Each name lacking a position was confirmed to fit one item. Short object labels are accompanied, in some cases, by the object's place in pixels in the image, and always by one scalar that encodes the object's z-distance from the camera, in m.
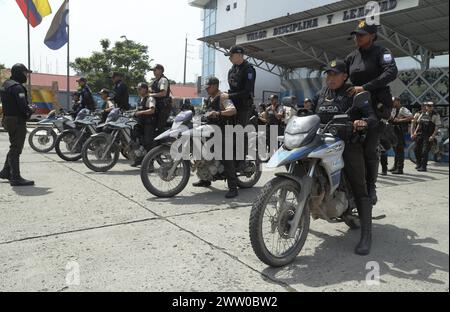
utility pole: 52.24
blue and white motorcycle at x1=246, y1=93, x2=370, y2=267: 2.92
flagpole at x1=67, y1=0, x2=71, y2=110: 18.39
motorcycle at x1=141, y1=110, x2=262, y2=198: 5.17
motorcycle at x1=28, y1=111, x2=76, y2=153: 9.43
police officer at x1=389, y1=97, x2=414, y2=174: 7.89
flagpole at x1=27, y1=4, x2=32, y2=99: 19.74
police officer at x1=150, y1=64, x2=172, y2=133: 7.42
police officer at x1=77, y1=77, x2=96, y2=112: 9.85
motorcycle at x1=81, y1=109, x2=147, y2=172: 7.20
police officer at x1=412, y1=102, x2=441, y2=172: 8.88
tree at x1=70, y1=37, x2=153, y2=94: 32.78
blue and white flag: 18.36
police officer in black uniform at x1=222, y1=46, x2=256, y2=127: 5.23
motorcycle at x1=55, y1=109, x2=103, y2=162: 8.46
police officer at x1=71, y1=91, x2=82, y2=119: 9.87
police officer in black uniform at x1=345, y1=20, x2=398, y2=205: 3.42
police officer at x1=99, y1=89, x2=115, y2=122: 8.57
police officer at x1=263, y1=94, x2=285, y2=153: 11.03
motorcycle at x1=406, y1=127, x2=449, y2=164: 9.03
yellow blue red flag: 18.56
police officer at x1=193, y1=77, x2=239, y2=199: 5.21
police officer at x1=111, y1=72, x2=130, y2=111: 8.74
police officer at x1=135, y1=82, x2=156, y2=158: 7.25
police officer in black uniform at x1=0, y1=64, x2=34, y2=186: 5.82
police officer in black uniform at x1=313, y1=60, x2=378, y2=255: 3.35
